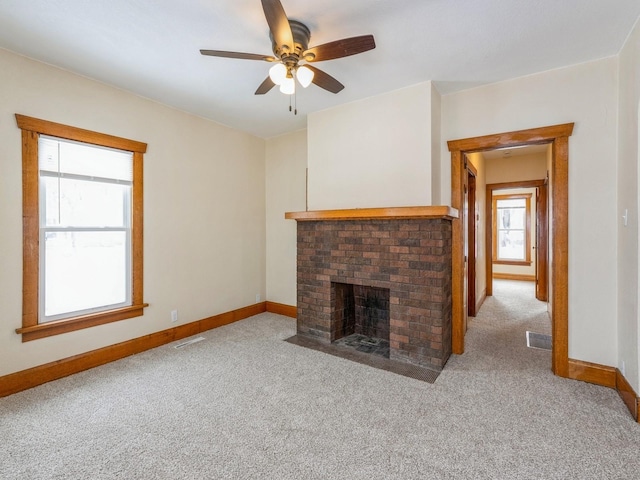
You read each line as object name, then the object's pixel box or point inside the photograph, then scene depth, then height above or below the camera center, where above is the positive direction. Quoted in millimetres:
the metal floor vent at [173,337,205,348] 3385 -1158
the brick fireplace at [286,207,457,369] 2775 -384
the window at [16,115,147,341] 2514 +99
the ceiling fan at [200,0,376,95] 1789 +1193
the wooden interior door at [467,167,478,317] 4352 -84
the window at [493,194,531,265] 7906 +281
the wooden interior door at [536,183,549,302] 5215 -96
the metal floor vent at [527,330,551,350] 3330 -1147
